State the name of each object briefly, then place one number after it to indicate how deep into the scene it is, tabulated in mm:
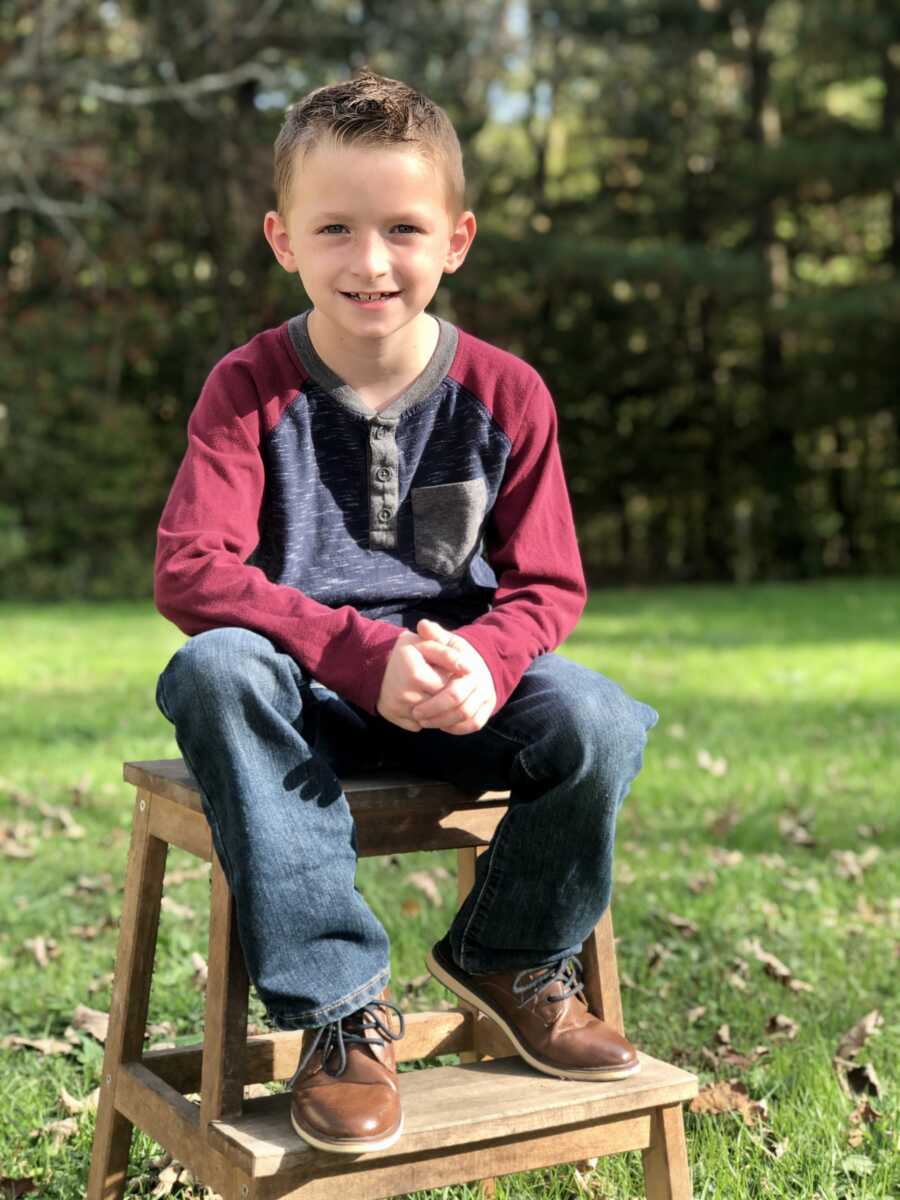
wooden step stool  2037
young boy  2047
